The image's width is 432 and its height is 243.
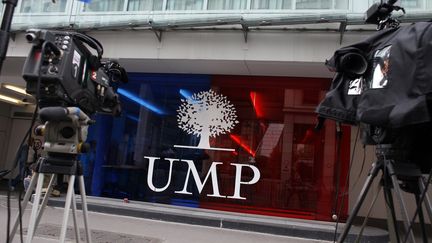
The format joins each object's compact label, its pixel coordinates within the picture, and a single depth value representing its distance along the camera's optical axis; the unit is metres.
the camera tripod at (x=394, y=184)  2.22
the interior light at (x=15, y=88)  11.73
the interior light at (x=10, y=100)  13.32
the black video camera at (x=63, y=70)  2.42
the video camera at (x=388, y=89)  1.97
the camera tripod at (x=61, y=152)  2.71
